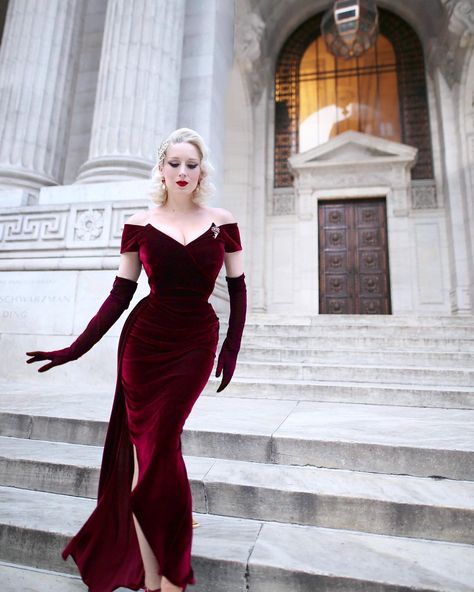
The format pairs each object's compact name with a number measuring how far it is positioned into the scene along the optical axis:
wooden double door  11.34
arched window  12.24
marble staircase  1.67
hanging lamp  8.26
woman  1.39
